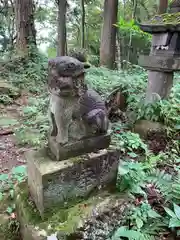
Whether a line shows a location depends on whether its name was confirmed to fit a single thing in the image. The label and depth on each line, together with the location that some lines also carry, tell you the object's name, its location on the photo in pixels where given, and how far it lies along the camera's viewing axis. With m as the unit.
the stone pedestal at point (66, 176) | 1.66
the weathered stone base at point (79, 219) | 1.61
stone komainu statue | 1.48
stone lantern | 3.61
